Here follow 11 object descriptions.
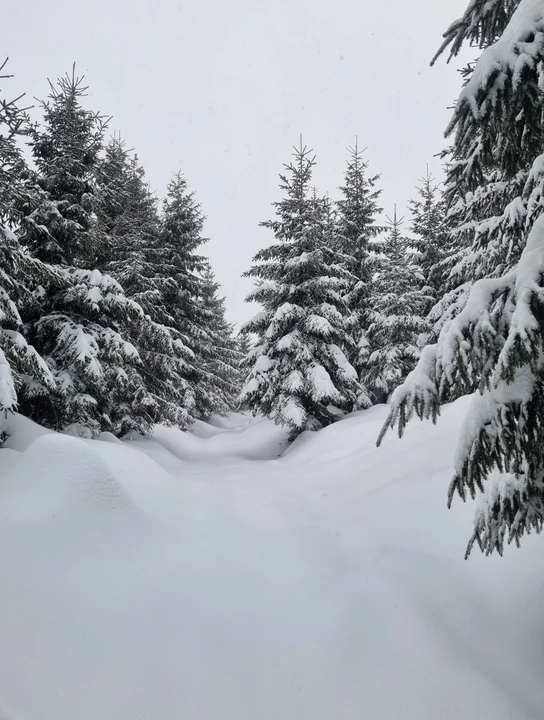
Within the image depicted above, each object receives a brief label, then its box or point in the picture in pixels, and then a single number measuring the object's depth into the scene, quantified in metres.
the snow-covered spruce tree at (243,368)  14.10
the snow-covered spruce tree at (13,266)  7.04
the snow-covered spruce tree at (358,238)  19.58
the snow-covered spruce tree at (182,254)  18.91
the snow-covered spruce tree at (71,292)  9.70
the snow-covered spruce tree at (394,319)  17.39
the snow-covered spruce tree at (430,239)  19.56
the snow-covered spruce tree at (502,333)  2.33
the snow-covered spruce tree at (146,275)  14.52
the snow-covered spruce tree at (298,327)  13.50
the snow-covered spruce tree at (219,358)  26.56
